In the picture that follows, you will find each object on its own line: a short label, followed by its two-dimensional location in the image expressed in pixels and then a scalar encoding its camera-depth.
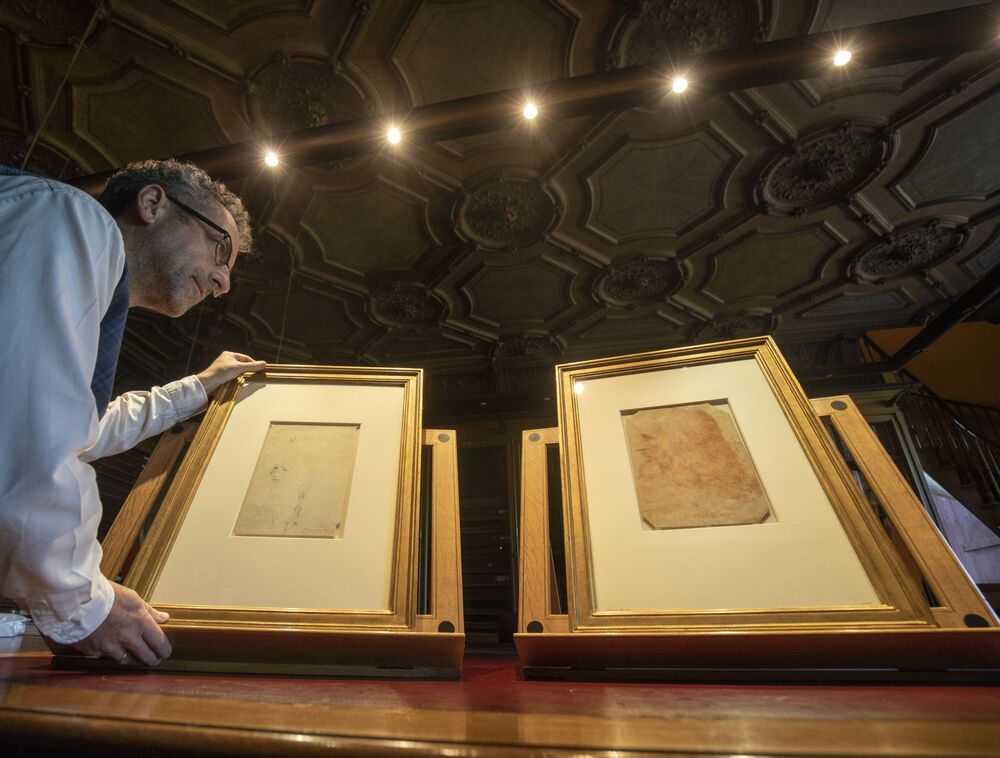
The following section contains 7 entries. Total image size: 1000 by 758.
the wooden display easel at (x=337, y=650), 0.85
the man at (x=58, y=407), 0.70
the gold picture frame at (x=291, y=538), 0.92
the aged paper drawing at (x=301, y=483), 1.08
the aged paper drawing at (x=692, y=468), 0.98
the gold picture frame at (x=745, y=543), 0.81
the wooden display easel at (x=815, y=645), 0.73
